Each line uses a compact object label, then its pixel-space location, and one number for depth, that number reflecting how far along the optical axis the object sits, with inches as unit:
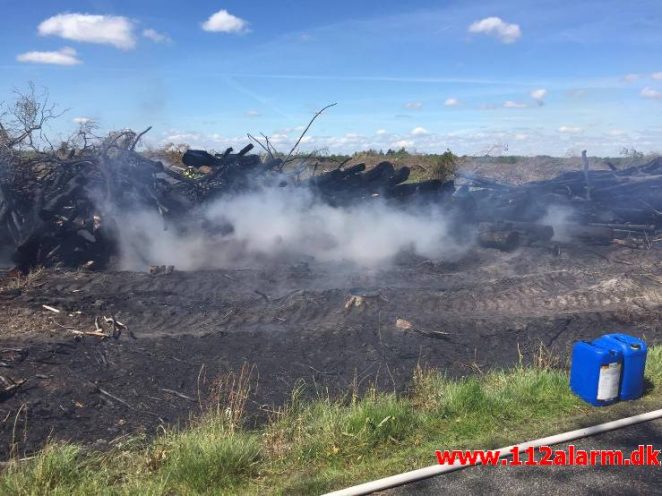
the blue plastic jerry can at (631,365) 192.5
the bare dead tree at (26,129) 443.2
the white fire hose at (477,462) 144.6
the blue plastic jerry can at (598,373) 189.3
